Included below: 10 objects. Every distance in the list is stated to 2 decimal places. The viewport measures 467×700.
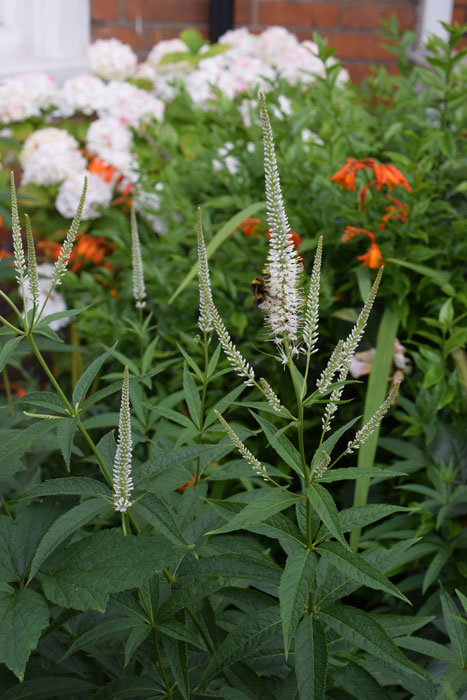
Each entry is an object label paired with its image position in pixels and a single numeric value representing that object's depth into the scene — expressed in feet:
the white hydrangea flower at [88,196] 8.47
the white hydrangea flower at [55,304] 8.38
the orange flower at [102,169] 8.78
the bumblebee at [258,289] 3.77
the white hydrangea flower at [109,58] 10.21
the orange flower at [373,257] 5.22
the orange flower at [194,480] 3.24
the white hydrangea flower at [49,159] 8.66
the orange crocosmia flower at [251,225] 6.08
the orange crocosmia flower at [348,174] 5.48
